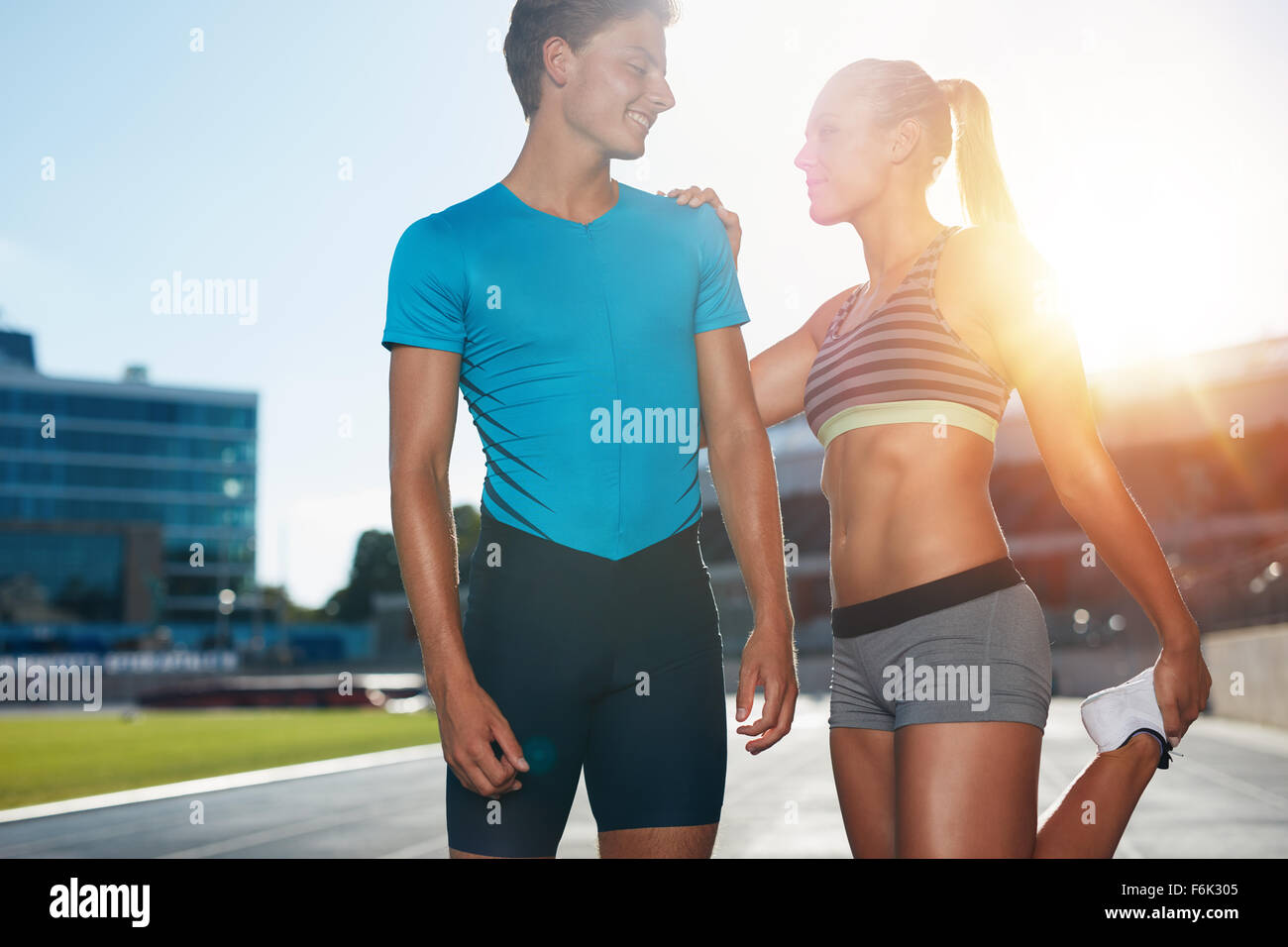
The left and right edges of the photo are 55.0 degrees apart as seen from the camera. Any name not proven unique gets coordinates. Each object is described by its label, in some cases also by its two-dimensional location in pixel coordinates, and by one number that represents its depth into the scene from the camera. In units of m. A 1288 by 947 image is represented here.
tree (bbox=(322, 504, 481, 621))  93.62
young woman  2.43
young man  2.26
